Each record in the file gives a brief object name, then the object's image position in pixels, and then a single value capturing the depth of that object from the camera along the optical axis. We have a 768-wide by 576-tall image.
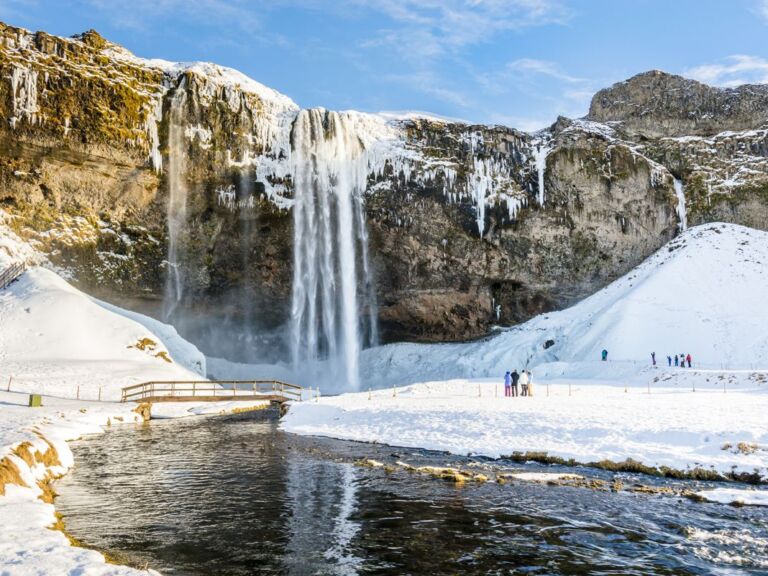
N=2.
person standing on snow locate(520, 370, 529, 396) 29.15
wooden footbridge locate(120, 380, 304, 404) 30.84
